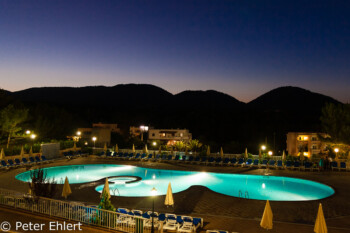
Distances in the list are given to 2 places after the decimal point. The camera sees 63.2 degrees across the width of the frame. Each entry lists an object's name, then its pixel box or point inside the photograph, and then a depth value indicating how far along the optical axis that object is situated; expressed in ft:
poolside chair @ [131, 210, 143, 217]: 29.09
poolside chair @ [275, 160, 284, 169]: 62.00
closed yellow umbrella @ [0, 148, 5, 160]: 61.26
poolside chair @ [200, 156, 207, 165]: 69.06
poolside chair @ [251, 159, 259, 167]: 64.52
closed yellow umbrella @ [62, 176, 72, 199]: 37.56
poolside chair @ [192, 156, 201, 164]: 69.67
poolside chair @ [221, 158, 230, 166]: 67.15
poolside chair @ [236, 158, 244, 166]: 66.13
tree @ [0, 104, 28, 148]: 74.74
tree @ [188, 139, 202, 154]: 75.56
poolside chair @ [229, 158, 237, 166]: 66.49
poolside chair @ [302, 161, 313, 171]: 59.16
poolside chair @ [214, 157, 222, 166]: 67.66
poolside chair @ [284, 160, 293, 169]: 61.12
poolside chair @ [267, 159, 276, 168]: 63.05
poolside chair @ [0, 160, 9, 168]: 59.03
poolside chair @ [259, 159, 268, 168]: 63.62
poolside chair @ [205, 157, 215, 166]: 68.49
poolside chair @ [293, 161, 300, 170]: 60.23
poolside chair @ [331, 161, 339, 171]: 57.82
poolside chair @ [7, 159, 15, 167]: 60.49
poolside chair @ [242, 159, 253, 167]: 65.10
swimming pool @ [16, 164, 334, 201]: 47.18
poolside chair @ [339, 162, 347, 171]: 57.25
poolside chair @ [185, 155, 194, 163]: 70.54
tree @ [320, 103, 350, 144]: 62.26
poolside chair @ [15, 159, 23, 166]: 62.02
